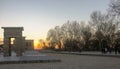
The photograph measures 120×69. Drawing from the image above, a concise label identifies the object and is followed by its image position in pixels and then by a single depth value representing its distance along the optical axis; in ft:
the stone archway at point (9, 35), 48.01
